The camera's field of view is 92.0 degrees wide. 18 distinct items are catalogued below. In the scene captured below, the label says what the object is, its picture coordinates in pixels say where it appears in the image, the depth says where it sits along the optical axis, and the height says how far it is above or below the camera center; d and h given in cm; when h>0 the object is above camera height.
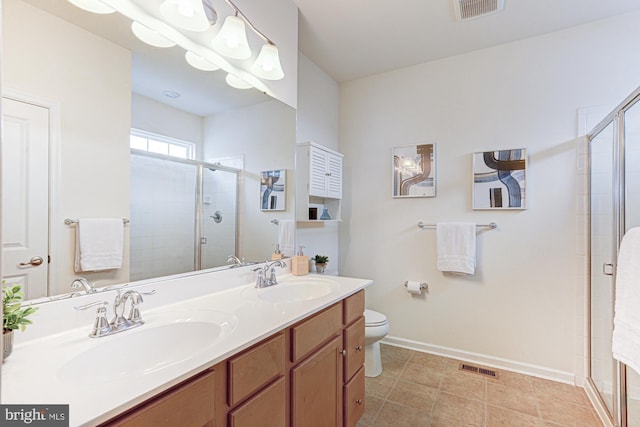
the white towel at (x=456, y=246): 243 -26
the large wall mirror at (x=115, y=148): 97 +25
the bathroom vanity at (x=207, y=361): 73 -45
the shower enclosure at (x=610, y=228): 162 -7
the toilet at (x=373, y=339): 219 -89
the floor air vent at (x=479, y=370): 231 -119
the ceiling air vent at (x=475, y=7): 195 +134
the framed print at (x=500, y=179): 232 +28
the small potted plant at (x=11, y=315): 83 -29
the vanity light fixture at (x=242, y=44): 155 +89
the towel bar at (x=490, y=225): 241 -8
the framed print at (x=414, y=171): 265 +38
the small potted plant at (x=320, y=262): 256 -41
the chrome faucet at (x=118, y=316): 102 -36
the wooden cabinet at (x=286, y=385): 81 -60
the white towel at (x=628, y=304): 120 -36
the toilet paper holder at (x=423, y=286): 268 -62
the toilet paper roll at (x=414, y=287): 265 -63
